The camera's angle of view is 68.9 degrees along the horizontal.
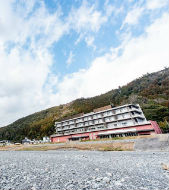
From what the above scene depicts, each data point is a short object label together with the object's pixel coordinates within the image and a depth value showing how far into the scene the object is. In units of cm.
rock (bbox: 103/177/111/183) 549
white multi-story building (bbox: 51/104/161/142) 4938
